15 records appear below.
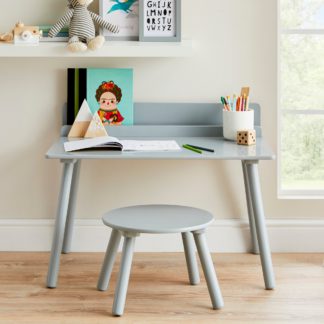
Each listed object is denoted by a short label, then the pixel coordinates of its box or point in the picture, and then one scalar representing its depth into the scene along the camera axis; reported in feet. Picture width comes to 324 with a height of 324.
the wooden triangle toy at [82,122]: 13.38
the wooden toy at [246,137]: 12.53
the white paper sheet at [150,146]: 12.22
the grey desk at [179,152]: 11.74
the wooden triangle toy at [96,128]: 13.05
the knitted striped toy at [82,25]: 13.31
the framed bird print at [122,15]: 13.68
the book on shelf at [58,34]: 13.54
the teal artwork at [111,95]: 13.92
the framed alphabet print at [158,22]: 13.51
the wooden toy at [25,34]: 13.29
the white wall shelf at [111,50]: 13.23
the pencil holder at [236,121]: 13.04
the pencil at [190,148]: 12.02
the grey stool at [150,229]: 11.06
